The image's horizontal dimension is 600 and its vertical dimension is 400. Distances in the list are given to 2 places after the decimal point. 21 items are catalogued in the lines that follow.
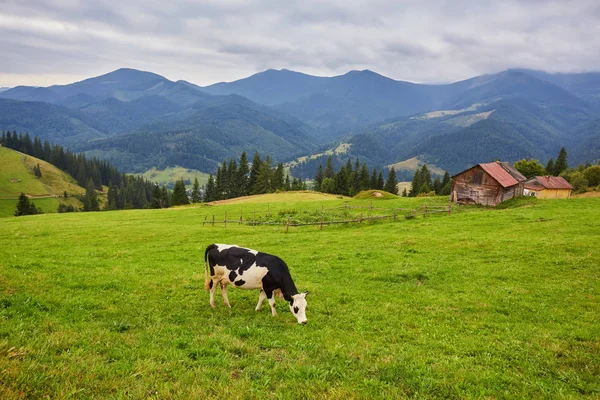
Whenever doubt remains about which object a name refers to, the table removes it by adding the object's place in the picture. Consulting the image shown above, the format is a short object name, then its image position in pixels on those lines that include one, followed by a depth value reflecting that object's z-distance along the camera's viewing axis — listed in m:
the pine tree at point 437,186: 121.79
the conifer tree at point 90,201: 126.70
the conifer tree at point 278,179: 108.31
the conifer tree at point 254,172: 109.31
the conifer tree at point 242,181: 110.06
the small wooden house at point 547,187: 71.94
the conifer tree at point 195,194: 110.20
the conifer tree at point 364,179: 119.06
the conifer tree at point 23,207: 94.25
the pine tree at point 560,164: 106.54
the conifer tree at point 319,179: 132.20
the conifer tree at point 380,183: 119.44
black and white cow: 12.21
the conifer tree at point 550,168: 107.81
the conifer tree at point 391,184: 122.82
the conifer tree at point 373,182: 120.00
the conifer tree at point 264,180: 105.75
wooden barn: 54.19
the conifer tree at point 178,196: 96.94
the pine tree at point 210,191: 111.19
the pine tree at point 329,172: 133.43
